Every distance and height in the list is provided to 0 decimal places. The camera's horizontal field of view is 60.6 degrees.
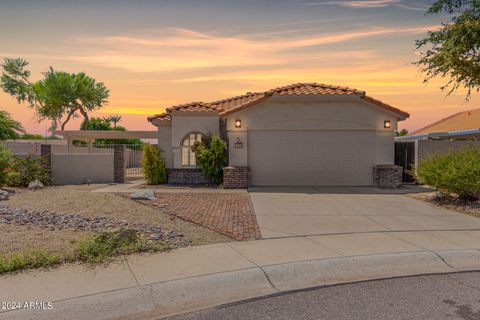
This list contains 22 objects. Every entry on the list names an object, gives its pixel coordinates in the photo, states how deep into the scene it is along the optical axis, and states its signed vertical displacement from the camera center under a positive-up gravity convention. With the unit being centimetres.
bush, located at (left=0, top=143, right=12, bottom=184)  1634 -20
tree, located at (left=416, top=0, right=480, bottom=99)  1420 +392
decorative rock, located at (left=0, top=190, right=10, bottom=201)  1339 -132
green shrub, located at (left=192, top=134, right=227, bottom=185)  1717 -13
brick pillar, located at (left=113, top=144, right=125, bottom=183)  1891 -41
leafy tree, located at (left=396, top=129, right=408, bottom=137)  5042 +284
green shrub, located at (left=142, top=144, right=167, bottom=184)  1789 -48
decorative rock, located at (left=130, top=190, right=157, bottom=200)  1282 -127
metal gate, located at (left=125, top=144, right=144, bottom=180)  2115 -52
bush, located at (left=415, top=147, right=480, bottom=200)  1196 -53
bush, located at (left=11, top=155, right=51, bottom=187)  1697 -62
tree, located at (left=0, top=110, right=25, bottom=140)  2027 +145
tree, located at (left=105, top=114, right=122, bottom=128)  6351 +558
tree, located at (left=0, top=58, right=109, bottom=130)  4875 +780
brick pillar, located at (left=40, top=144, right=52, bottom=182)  1778 -4
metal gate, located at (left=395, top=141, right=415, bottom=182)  1784 -5
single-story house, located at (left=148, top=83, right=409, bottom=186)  1669 +66
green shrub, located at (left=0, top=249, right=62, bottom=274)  587 -156
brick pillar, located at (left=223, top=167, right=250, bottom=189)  1659 -89
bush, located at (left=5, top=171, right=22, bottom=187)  1667 -98
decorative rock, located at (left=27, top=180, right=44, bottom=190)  1641 -120
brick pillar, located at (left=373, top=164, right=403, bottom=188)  1647 -85
